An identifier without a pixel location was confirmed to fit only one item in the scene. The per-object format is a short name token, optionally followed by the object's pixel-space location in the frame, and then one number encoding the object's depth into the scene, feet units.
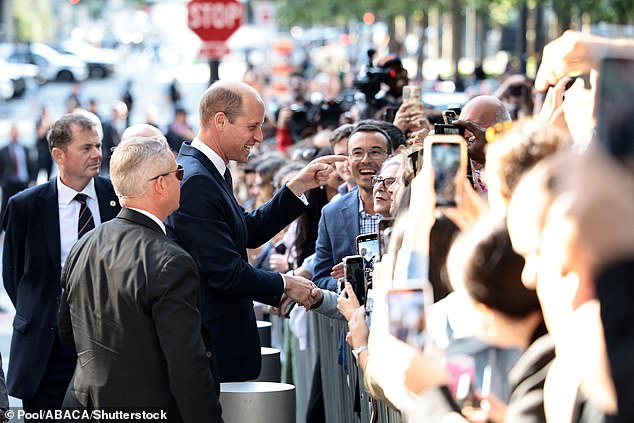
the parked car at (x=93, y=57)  341.36
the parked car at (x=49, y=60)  313.48
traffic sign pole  77.27
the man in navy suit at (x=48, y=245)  32.16
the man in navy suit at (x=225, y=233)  28.62
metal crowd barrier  26.78
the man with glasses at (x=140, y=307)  23.39
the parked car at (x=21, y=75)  274.29
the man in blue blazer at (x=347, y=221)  32.16
